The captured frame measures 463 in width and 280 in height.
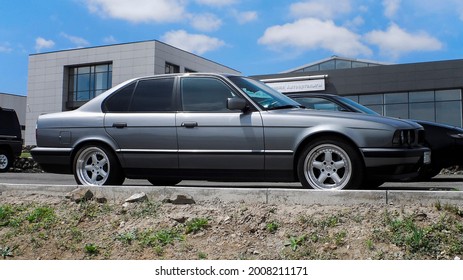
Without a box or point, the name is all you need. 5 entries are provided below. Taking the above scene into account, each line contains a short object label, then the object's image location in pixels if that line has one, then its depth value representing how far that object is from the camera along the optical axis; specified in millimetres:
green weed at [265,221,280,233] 4684
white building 45844
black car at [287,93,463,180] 8547
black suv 16453
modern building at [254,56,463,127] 32688
